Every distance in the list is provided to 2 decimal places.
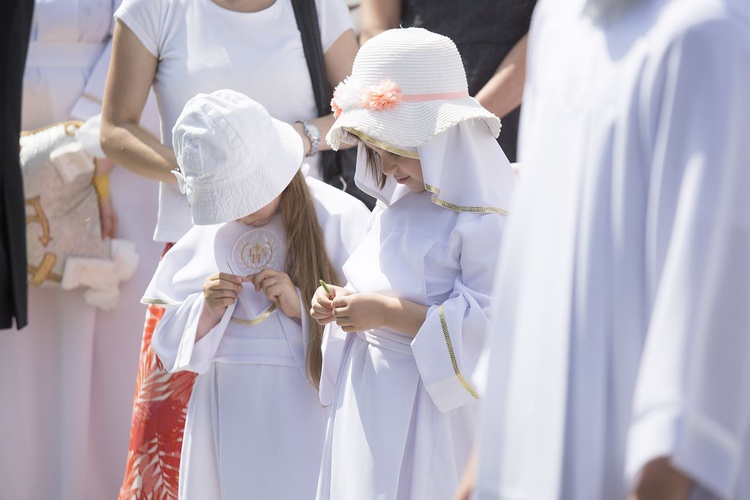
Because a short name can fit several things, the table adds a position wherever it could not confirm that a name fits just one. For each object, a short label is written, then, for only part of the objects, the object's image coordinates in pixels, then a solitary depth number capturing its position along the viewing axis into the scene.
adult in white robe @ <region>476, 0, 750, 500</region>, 2.49
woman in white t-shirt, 6.90
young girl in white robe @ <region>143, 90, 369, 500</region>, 6.16
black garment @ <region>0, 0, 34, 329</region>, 7.42
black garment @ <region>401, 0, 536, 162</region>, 7.48
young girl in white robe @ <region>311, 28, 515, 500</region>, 5.30
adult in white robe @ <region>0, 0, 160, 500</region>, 8.95
